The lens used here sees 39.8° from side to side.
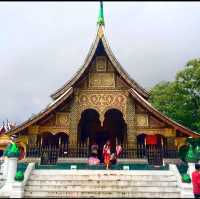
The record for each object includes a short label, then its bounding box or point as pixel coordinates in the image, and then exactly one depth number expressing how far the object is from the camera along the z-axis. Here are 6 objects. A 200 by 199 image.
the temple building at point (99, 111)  13.87
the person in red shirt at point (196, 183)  7.75
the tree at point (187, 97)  23.25
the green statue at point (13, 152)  10.60
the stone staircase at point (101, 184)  9.50
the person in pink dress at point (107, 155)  12.39
